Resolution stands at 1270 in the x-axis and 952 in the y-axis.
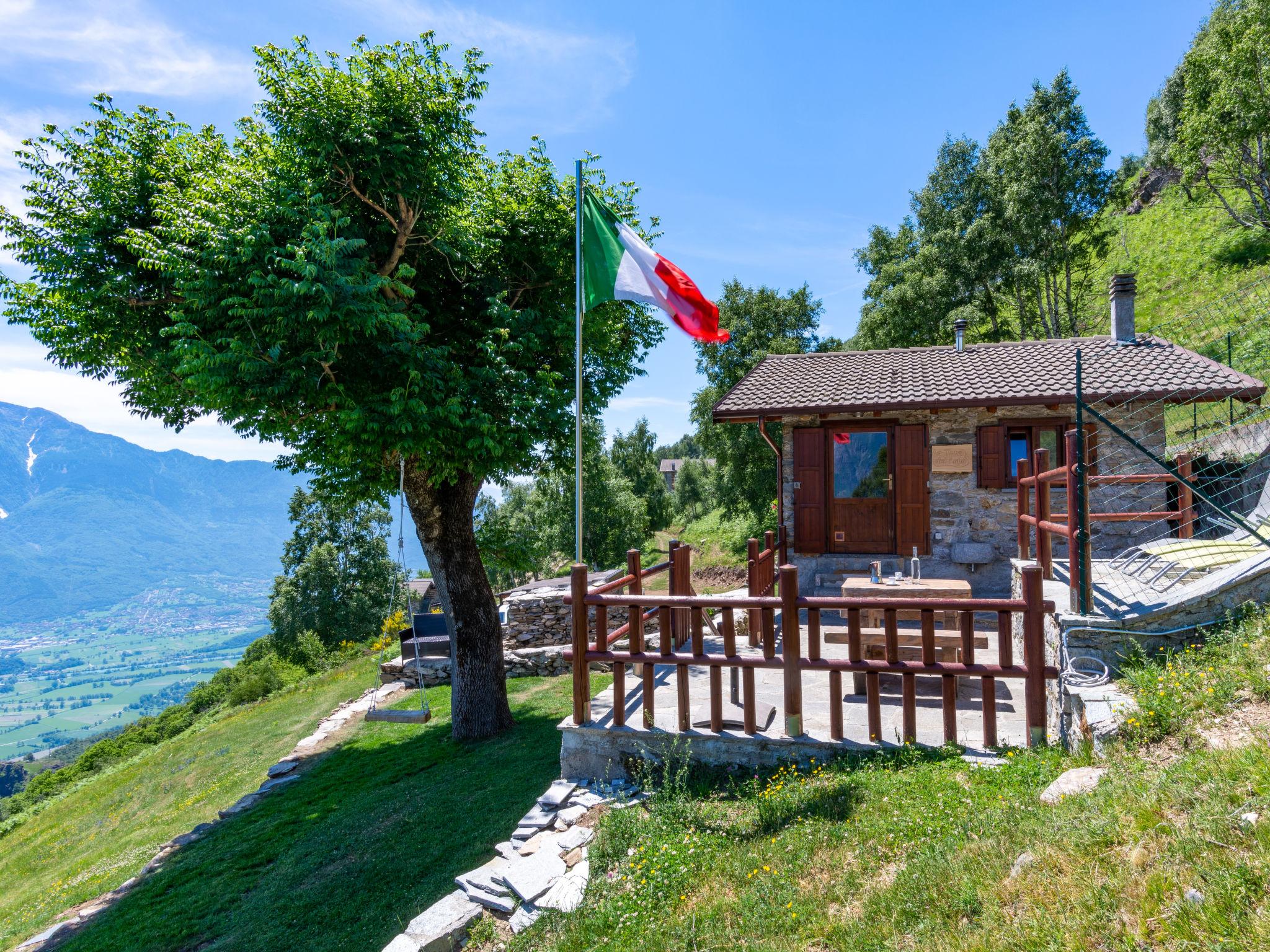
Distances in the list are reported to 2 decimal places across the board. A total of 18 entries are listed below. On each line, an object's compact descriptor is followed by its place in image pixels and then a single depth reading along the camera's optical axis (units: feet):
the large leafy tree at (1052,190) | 67.21
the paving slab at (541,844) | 14.28
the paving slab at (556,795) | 16.01
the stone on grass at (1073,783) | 10.33
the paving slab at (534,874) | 12.91
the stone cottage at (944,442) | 32.09
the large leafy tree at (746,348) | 76.07
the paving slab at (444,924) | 12.32
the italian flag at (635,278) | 20.06
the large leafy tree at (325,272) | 21.66
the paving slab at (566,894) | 12.23
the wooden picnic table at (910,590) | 24.30
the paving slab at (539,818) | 15.44
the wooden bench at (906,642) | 18.37
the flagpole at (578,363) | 18.47
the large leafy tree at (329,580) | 103.30
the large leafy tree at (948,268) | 75.61
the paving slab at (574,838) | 14.23
